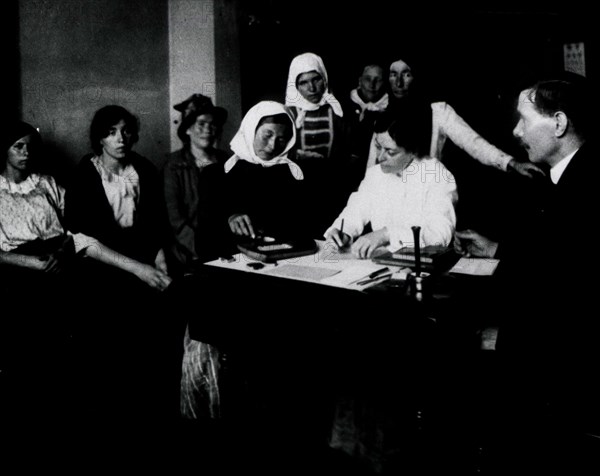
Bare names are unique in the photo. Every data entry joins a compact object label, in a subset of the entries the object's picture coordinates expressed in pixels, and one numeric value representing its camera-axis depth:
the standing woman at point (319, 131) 3.82
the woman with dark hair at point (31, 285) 3.04
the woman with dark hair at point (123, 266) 3.26
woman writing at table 2.73
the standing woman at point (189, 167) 3.75
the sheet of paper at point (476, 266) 2.17
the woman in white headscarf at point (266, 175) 3.20
